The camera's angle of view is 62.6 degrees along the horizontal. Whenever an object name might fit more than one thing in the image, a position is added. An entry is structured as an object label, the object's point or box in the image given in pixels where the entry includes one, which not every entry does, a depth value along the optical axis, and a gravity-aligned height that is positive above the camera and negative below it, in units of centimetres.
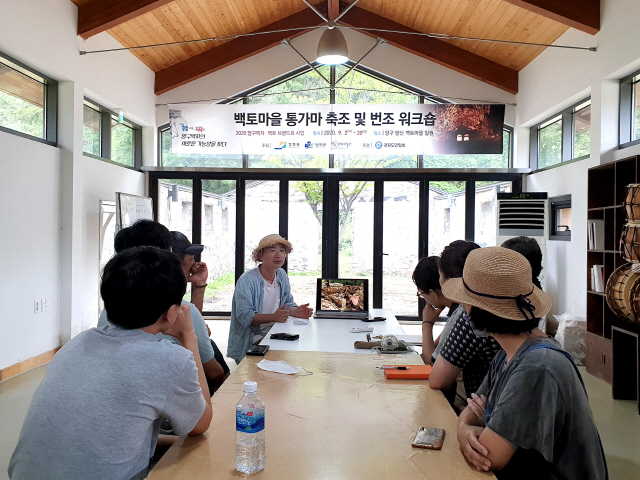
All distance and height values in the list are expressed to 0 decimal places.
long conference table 145 -65
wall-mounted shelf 439 -65
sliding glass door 789 +23
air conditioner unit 664 +23
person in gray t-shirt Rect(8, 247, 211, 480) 133 -41
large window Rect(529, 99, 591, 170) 602 +123
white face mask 237 -62
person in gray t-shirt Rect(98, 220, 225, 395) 227 -5
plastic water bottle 144 -57
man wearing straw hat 379 -53
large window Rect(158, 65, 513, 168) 780 +198
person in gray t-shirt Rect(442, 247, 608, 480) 133 -41
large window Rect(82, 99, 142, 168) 639 +126
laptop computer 409 -51
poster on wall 738 +147
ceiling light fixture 499 +179
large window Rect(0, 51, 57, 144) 482 +127
